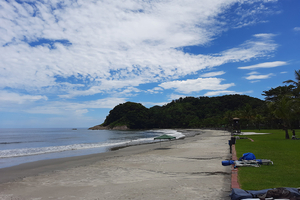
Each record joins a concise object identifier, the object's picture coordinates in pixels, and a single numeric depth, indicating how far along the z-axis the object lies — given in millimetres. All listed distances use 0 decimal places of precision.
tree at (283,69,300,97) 36562
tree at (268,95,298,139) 24594
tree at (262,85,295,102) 55238
